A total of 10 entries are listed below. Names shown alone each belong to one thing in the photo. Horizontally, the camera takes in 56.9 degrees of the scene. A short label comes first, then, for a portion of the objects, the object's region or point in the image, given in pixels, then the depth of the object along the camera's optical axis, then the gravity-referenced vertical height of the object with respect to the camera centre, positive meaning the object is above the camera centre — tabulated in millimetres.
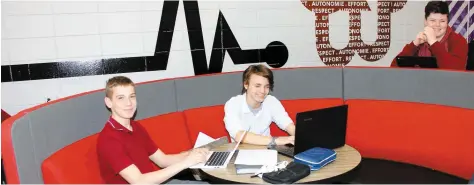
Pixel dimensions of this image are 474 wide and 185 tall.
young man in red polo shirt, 2139 -500
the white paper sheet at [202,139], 3182 -676
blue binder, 2252 -604
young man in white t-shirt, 2947 -458
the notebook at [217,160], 2305 -613
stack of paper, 2229 -608
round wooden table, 2131 -655
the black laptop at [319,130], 2404 -505
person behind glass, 4023 -52
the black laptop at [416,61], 3438 -190
